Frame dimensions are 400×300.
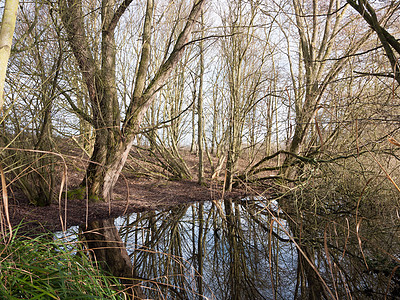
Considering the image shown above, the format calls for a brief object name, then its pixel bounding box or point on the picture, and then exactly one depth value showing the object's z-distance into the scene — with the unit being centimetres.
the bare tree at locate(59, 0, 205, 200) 564
